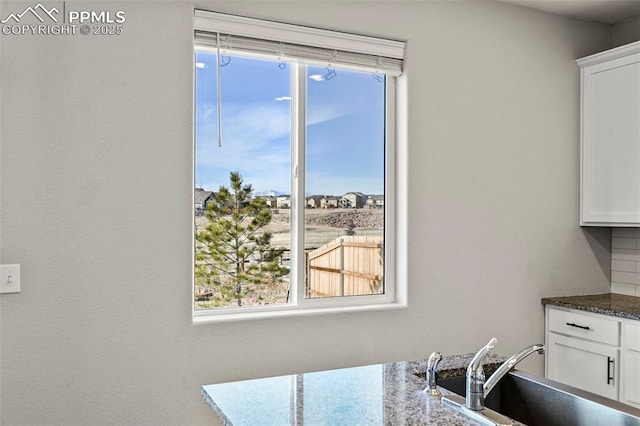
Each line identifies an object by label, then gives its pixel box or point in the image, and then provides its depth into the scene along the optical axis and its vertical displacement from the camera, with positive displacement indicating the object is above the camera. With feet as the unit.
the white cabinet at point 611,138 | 10.32 +1.49
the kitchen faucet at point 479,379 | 4.71 -1.45
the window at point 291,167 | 8.68 +0.76
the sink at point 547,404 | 4.73 -1.80
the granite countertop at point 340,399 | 4.46 -1.67
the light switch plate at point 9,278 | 6.97 -0.87
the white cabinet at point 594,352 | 9.38 -2.54
